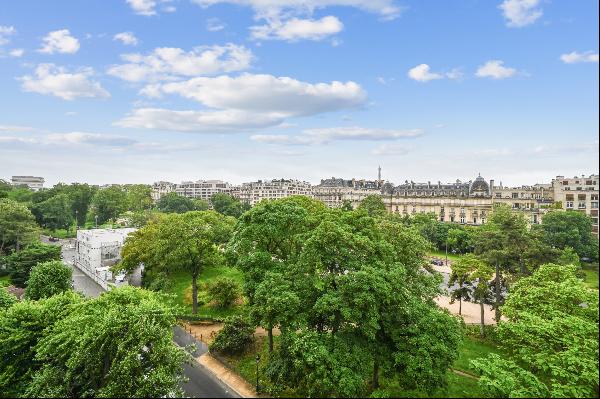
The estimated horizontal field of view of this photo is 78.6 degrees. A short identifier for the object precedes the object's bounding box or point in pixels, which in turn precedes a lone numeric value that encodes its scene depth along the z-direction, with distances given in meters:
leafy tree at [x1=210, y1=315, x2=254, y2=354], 25.61
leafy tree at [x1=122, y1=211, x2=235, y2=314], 33.69
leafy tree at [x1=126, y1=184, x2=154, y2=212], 105.25
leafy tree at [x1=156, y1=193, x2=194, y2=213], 112.25
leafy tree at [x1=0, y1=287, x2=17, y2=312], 26.30
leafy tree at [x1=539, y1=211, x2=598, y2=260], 53.72
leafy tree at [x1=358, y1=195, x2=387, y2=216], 79.19
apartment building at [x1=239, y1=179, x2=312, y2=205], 151.50
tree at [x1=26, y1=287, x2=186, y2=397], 16.22
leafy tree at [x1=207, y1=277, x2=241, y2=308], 34.72
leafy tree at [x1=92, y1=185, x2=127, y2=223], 91.56
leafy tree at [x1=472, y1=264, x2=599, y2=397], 15.51
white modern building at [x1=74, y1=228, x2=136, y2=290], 47.34
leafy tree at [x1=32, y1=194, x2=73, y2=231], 78.00
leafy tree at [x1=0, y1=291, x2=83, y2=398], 18.62
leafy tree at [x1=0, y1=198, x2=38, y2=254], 51.19
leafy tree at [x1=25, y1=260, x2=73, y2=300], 32.66
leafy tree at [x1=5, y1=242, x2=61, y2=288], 40.72
